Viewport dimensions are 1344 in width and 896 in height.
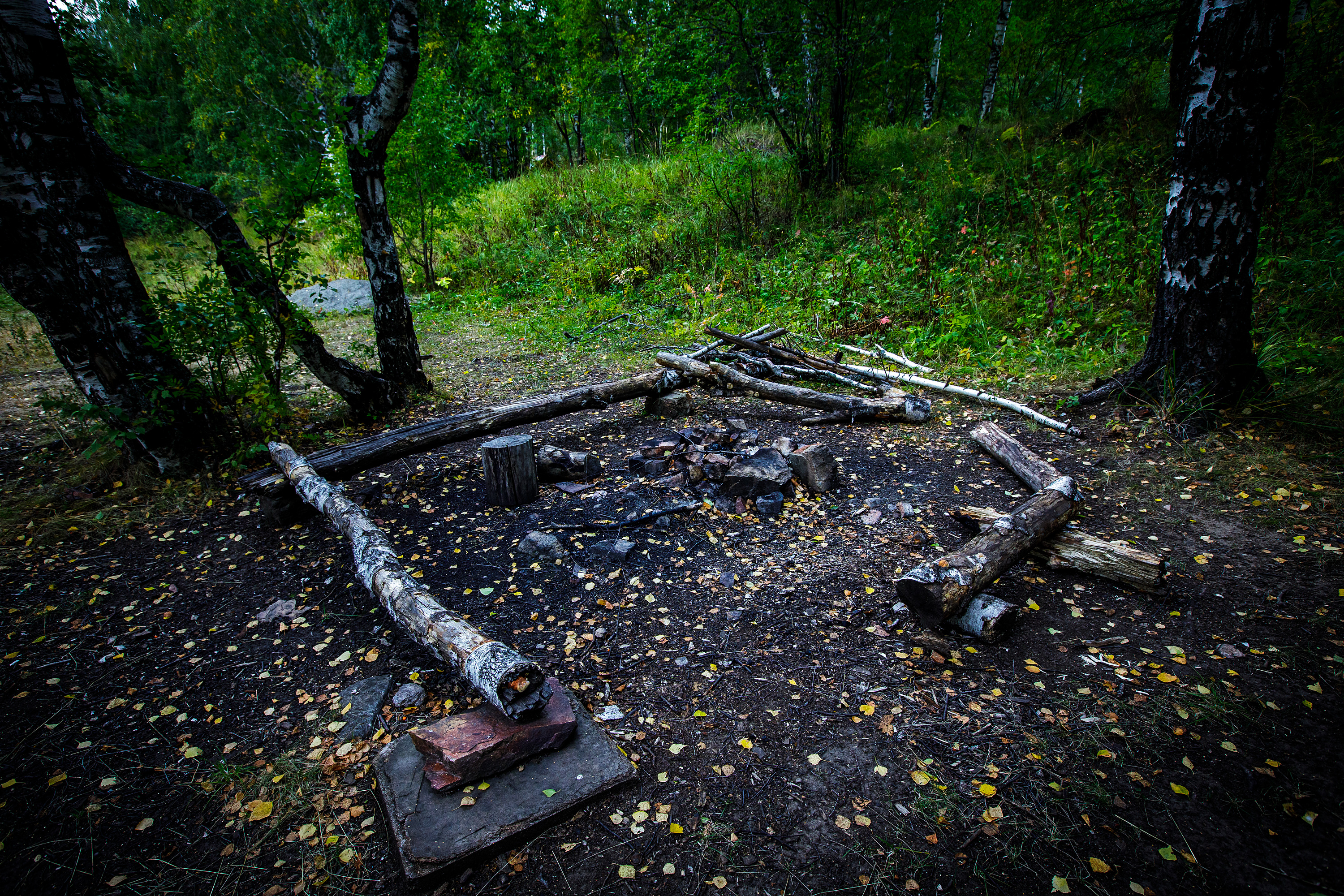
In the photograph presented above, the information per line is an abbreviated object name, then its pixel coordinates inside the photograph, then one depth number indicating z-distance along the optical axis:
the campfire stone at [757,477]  4.07
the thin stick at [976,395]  4.82
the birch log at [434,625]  2.15
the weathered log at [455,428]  4.23
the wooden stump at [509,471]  4.15
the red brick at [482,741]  2.06
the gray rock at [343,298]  11.66
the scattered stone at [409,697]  2.58
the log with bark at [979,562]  2.74
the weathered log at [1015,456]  3.92
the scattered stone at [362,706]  2.44
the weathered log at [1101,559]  2.96
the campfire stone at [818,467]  4.15
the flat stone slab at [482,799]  1.89
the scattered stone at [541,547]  3.64
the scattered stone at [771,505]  3.99
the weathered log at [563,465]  4.58
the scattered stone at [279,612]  3.21
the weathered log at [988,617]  2.73
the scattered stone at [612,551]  3.55
